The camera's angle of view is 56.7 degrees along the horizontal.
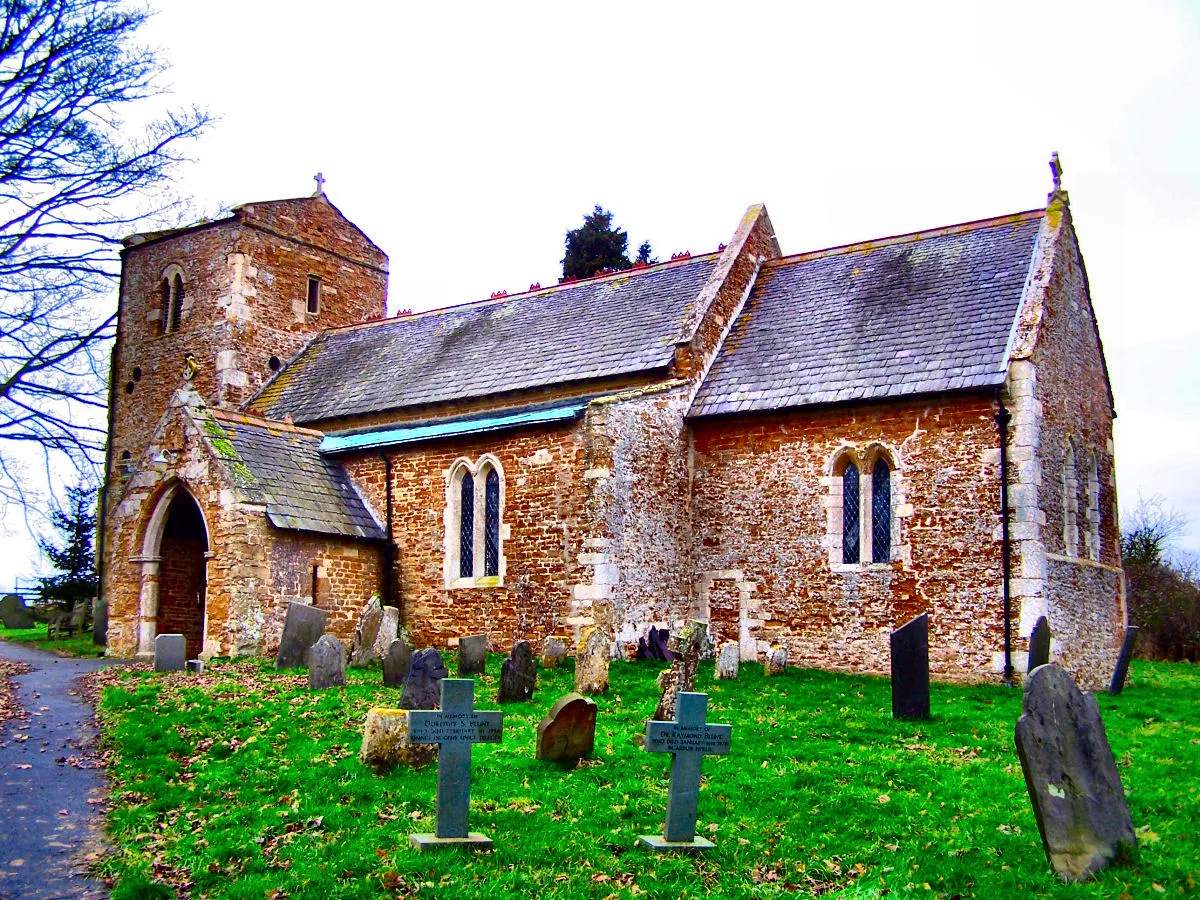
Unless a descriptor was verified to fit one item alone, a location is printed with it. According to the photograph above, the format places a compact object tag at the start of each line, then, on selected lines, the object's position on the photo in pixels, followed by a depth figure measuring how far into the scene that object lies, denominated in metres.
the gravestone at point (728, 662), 17.22
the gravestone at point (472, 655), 16.98
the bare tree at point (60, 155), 17.36
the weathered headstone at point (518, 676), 14.69
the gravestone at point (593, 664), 15.09
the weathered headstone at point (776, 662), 18.20
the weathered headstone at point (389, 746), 10.83
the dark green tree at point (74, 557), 31.78
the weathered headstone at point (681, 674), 13.12
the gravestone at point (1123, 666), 18.19
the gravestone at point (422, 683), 12.61
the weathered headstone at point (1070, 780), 8.27
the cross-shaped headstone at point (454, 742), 8.79
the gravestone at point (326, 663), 15.04
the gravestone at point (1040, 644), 16.38
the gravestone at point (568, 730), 11.11
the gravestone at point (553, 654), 18.06
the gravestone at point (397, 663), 15.38
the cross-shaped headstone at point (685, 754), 8.85
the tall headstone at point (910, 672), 14.07
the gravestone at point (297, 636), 17.58
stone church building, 18.30
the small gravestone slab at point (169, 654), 17.41
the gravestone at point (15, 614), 32.94
